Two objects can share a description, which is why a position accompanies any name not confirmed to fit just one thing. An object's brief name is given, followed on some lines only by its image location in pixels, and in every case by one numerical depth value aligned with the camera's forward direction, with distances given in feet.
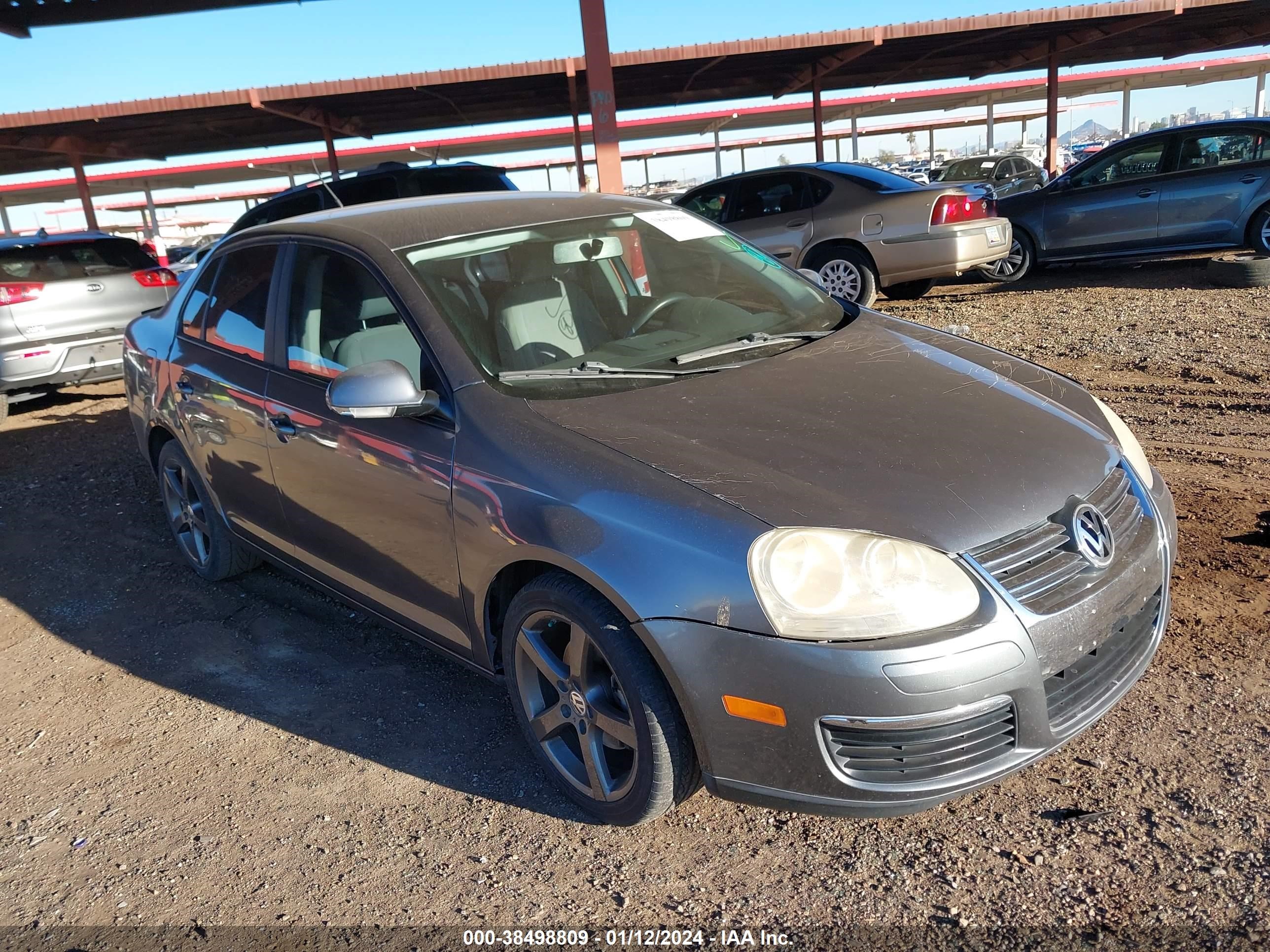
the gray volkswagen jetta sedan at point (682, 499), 7.45
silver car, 26.89
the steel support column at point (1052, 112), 71.82
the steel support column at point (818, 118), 69.26
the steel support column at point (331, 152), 70.49
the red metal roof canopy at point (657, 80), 57.11
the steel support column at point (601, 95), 43.50
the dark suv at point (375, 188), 29.96
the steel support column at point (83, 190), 73.97
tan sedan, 31.07
